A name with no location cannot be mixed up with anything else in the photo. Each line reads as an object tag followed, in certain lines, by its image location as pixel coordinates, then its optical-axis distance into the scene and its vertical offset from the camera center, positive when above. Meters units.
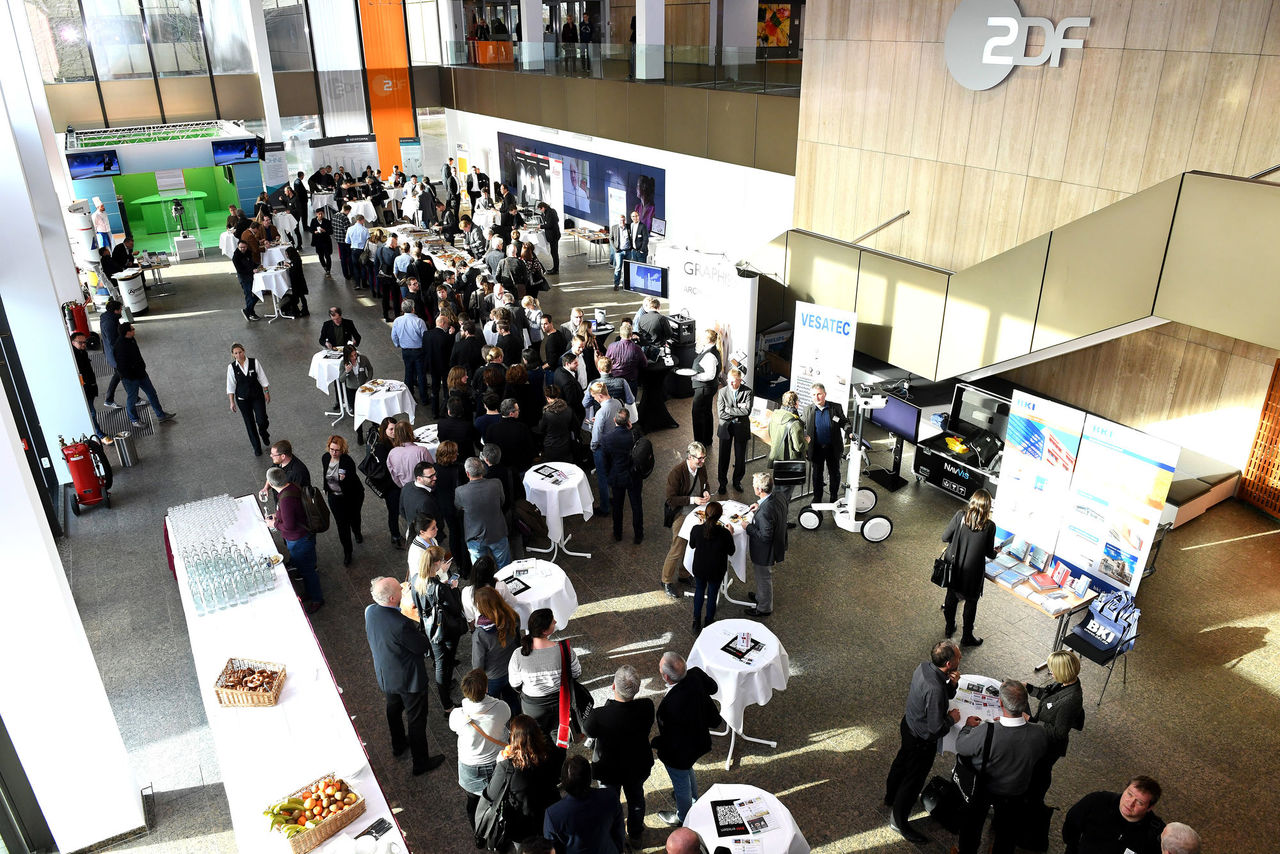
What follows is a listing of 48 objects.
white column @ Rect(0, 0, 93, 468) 8.68 -2.59
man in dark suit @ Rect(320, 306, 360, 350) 11.28 -3.36
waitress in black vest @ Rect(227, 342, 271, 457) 9.51 -3.49
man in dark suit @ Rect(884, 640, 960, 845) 4.86 -3.62
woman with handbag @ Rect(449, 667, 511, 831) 4.61 -3.41
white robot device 8.34 -4.26
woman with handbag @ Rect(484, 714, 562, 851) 4.29 -3.43
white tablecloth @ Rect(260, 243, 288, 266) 15.93 -3.37
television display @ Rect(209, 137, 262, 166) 18.91 -1.83
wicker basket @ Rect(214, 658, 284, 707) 5.15 -3.60
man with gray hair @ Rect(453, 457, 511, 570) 6.81 -3.35
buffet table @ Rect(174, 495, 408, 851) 4.60 -3.68
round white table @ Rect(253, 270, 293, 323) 15.07 -3.67
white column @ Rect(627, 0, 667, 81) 15.20 +0.44
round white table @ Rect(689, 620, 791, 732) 5.64 -3.81
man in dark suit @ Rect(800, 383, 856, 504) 8.63 -3.60
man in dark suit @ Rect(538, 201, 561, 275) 17.48 -3.13
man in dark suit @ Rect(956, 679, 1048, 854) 4.60 -3.58
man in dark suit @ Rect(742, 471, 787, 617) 6.62 -3.40
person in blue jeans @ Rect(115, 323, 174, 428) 10.57 -3.63
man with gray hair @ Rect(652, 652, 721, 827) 4.82 -3.49
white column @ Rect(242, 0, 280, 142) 22.88 -0.06
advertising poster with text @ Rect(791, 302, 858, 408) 9.77 -3.17
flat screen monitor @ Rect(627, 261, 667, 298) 14.36 -3.45
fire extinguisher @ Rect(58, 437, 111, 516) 9.01 -4.10
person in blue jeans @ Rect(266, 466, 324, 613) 6.83 -3.49
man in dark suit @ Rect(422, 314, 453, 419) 10.41 -3.31
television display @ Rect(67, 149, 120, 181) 17.66 -1.92
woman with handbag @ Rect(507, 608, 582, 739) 5.05 -3.38
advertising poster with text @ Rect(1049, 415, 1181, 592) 6.62 -3.35
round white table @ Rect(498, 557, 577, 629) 6.34 -3.74
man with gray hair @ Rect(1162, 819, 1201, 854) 3.83 -3.29
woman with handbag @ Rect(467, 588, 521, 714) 5.32 -3.42
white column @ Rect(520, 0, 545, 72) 20.05 +0.86
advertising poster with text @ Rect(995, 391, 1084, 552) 7.31 -3.39
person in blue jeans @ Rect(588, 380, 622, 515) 8.03 -3.16
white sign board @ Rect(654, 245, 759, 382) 11.41 -3.03
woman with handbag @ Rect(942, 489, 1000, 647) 6.33 -3.44
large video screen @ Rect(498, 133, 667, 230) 16.92 -2.47
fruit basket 4.24 -3.60
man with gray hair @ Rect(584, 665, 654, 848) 4.63 -3.45
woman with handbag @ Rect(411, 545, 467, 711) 5.64 -3.38
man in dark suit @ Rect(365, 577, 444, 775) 5.16 -3.43
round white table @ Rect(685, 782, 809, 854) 4.30 -3.68
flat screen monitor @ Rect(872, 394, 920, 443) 9.80 -3.91
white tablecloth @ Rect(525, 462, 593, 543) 7.93 -3.82
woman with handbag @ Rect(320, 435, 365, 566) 7.45 -3.58
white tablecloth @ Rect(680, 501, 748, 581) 7.12 -3.85
